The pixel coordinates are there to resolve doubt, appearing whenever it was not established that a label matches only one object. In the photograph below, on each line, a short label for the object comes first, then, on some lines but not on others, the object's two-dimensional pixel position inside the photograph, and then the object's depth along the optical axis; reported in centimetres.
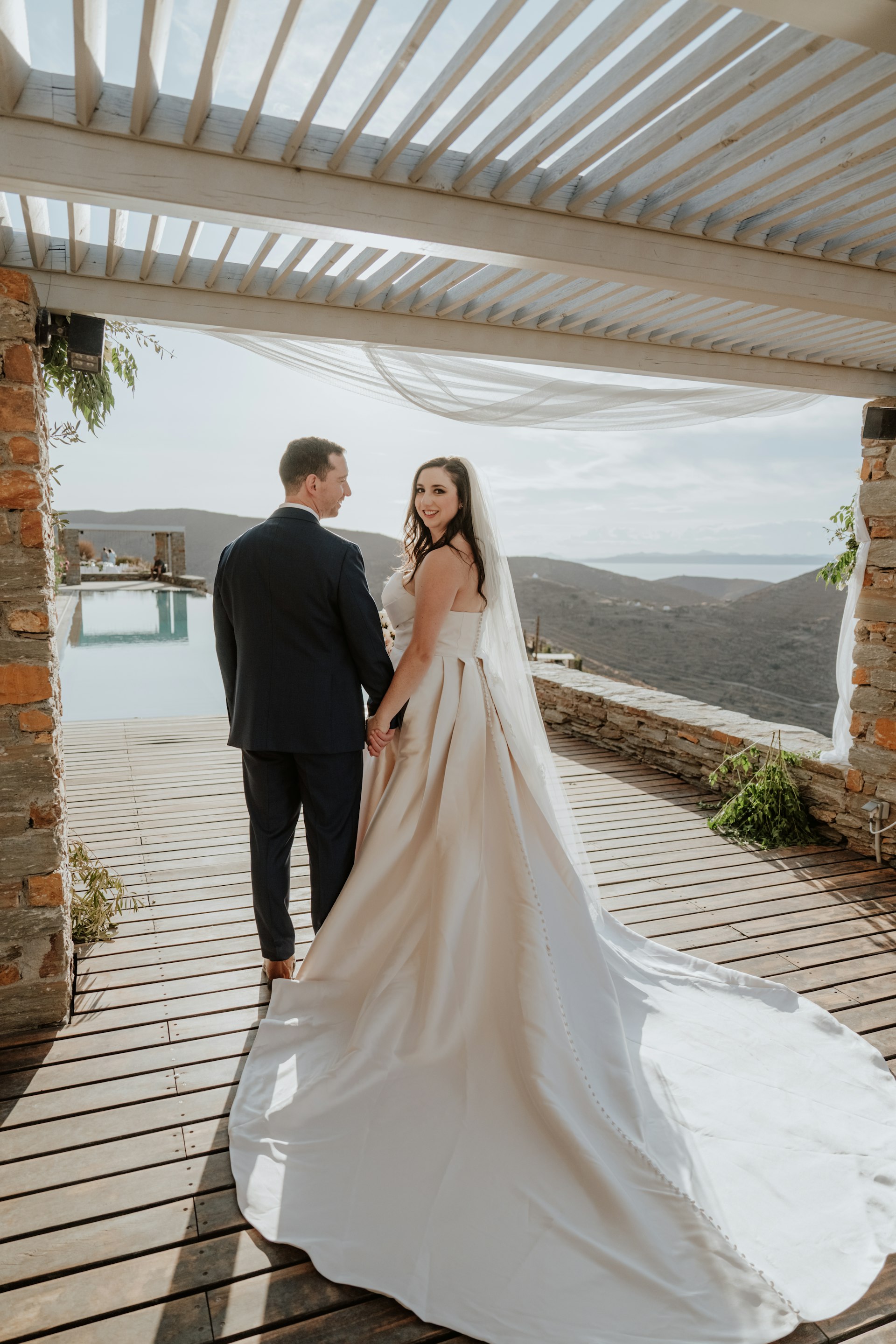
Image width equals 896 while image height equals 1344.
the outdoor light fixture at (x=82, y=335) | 267
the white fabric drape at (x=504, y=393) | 316
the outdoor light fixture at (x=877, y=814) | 429
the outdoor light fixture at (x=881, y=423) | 405
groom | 257
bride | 174
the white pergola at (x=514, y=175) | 152
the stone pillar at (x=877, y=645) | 422
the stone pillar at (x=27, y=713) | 250
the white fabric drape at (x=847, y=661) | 436
